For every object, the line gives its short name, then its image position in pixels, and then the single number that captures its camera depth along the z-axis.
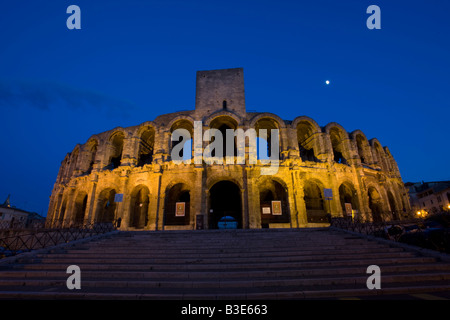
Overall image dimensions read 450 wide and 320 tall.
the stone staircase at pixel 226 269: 5.91
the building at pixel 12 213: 43.36
